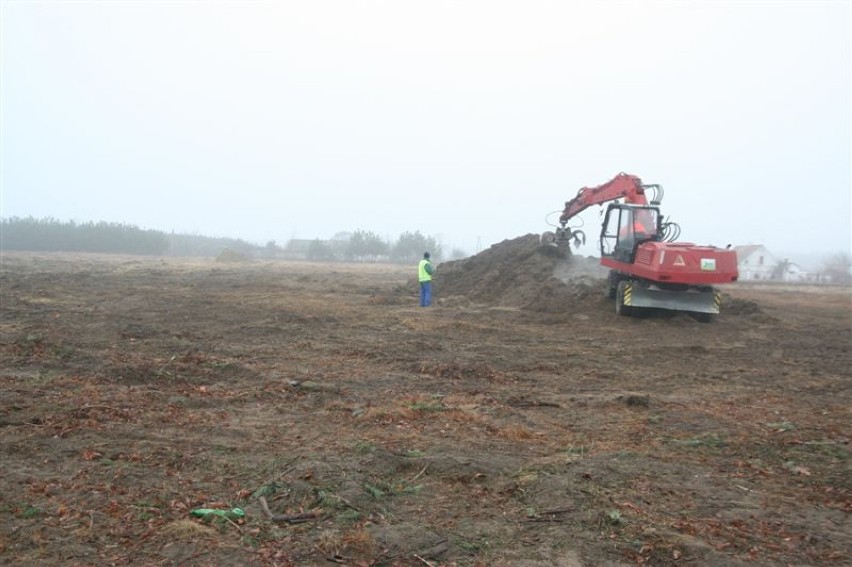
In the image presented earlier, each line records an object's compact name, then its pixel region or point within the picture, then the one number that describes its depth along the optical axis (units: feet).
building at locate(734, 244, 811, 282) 214.48
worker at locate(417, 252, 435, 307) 52.75
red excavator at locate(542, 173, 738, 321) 40.37
